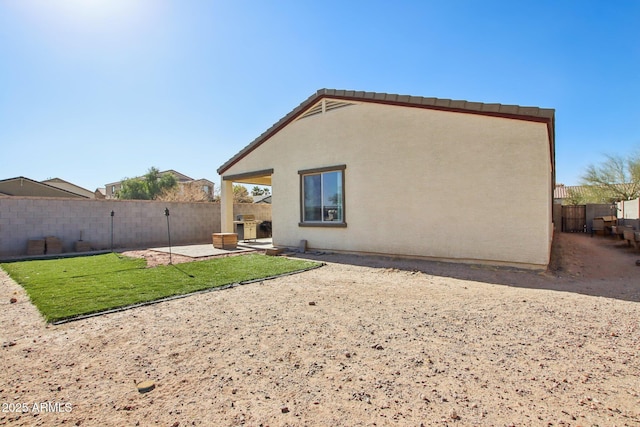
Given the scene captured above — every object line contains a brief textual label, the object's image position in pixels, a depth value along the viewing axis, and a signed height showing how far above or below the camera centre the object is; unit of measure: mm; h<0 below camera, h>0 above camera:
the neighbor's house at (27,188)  21625 +2571
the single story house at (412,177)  6621 +1112
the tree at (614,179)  21828 +2888
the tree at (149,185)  32594 +3973
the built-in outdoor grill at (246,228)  14016 -268
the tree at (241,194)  30231 +3036
